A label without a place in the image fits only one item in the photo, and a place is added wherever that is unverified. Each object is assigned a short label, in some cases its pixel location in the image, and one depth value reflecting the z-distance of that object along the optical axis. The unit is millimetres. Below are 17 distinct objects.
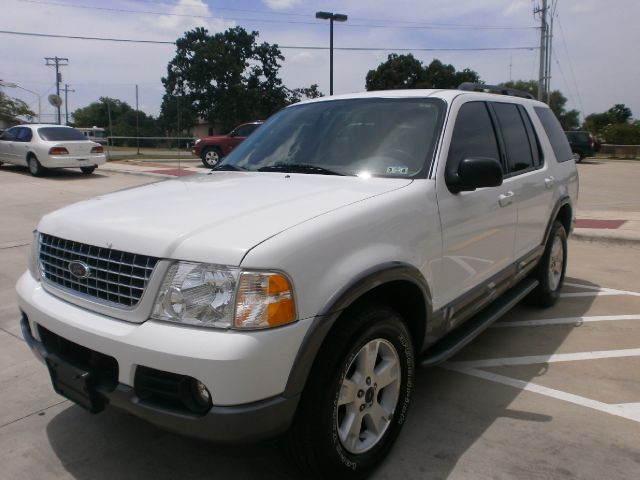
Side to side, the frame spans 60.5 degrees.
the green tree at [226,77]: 60656
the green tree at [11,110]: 43594
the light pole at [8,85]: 42712
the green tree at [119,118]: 56619
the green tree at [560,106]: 62750
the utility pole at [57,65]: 56312
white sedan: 15531
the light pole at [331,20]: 24066
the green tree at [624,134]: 37625
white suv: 2051
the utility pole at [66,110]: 54266
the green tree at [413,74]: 58781
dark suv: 28406
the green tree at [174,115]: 56938
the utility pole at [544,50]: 34062
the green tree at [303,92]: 47000
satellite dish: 27142
